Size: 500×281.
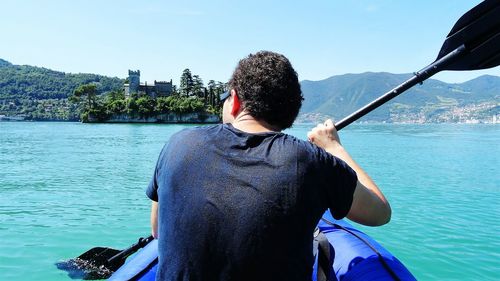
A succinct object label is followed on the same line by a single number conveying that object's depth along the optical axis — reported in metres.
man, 1.70
